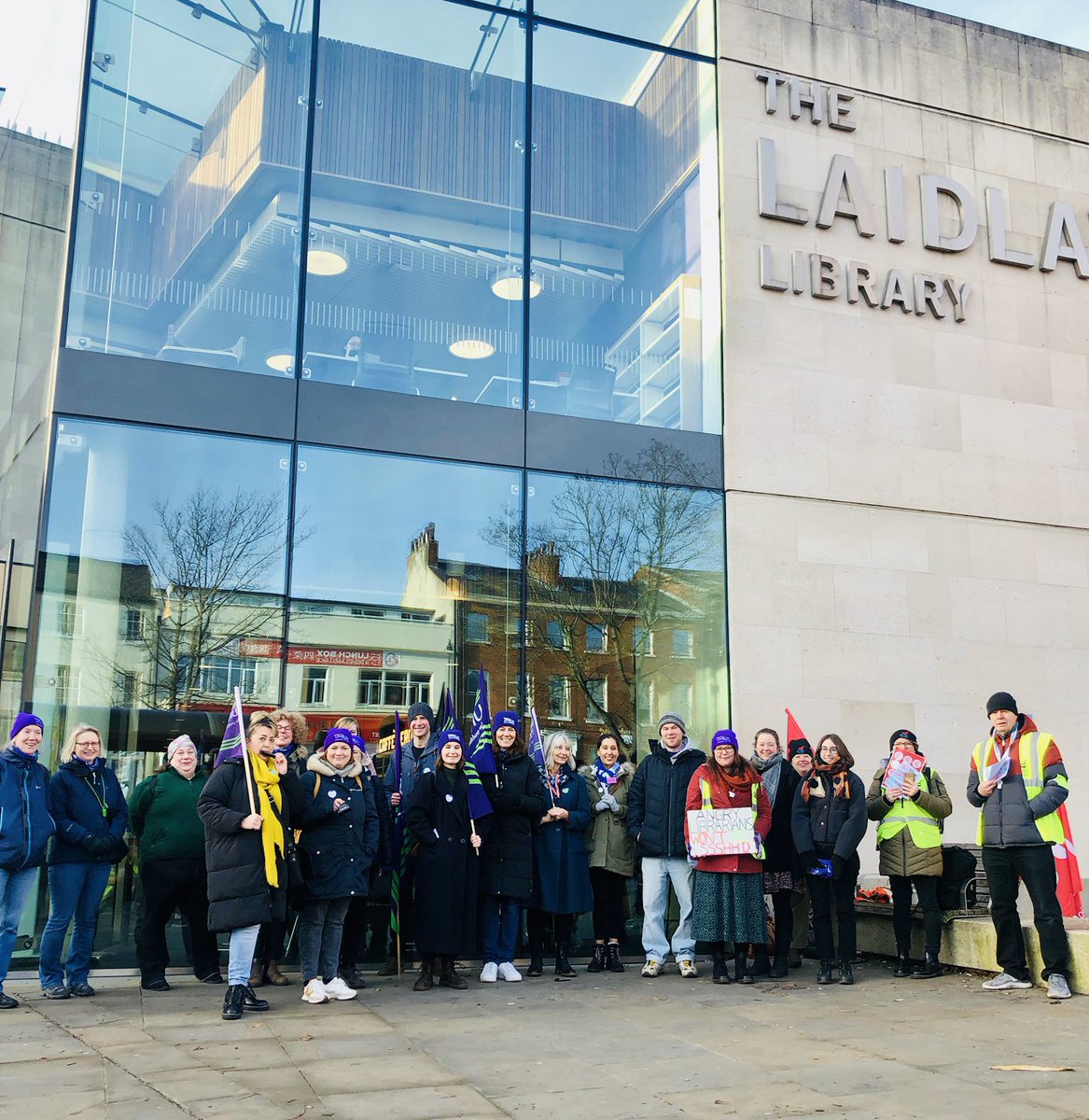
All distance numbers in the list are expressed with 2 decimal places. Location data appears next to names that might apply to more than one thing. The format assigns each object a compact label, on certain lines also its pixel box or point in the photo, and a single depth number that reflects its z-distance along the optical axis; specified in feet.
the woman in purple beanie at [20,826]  26.45
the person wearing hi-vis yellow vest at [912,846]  29.48
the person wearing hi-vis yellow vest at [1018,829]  26.58
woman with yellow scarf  24.62
